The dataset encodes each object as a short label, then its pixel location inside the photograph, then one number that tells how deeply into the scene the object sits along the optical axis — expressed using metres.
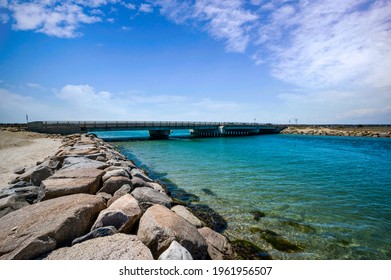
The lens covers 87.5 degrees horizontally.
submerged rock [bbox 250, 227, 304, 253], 5.38
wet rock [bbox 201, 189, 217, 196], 9.60
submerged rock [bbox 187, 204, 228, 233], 6.58
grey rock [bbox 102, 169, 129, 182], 6.20
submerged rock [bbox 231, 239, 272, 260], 5.03
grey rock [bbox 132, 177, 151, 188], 6.45
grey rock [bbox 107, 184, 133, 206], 4.96
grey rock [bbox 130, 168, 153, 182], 7.83
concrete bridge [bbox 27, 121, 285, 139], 38.97
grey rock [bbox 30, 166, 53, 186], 7.26
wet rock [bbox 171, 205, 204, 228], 5.28
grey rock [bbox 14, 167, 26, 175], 9.77
